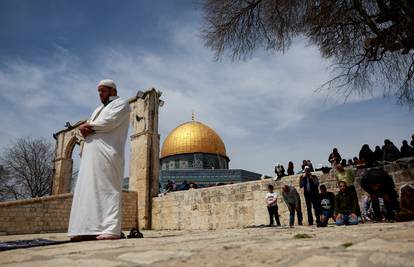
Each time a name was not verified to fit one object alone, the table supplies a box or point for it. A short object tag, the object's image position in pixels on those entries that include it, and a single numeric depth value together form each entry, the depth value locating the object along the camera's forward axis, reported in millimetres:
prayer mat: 3053
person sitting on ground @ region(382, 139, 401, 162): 7844
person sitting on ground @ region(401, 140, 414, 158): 7816
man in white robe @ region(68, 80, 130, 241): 3736
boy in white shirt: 8352
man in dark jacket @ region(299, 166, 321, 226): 7312
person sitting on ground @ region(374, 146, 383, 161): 8188
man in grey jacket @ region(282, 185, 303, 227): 7998
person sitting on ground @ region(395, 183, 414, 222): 5562
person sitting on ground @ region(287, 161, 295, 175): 10000
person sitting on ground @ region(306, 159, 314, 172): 9479
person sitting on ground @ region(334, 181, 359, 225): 6320
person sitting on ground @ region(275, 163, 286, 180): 9336
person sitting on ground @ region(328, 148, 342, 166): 8305
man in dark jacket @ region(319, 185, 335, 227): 6914
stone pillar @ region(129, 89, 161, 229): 13367
